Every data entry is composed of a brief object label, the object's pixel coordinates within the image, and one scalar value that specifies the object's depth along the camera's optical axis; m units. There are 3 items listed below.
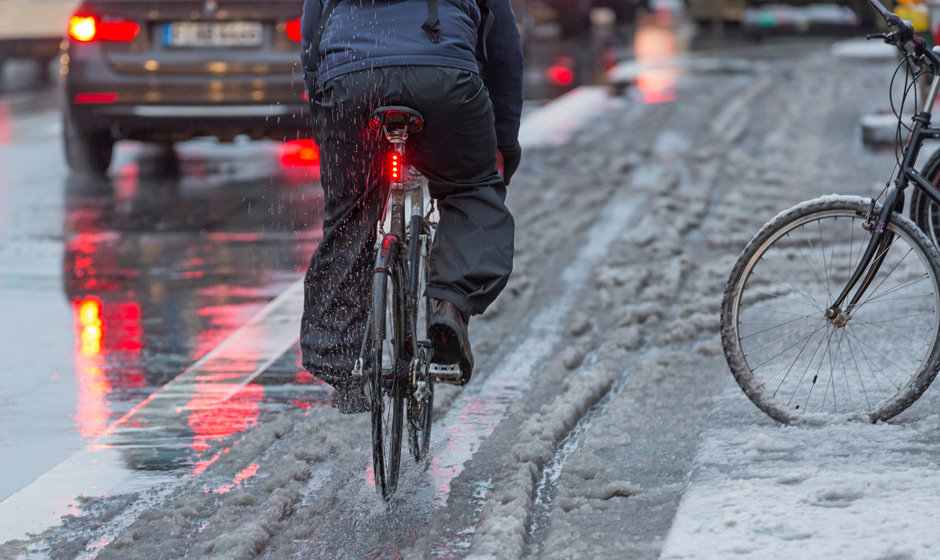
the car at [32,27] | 36.62
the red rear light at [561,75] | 34.72
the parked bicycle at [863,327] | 8.12
